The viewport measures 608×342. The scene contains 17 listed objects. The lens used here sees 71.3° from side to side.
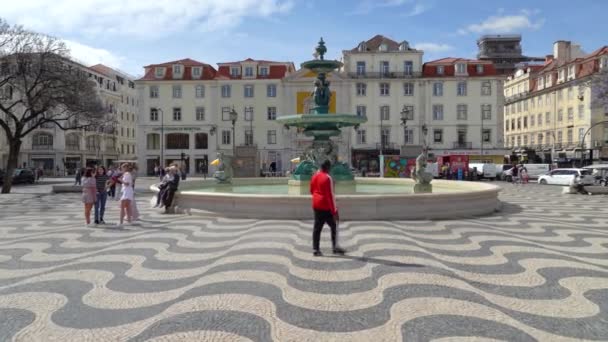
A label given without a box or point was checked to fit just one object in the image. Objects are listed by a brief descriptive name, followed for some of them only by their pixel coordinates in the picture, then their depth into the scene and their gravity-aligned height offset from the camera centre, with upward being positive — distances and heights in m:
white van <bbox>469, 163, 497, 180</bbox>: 39.72 -0.92
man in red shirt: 6.44 -0.65
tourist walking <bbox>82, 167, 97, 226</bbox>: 10.16 -0.62
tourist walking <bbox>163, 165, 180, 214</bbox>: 11.77 -0.61
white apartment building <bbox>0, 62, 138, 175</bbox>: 58.56 +2.97
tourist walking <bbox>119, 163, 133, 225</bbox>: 10.27 -0.72
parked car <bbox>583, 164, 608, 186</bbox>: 26.31 -0.97
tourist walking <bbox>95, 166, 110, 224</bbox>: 10.52 -0.72
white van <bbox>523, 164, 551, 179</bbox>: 39.56 -0.88
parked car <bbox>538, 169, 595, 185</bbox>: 28.00 -1.18
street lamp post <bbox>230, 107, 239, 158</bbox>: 27.35 +3.12
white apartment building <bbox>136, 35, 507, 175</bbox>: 51.16 +7.09
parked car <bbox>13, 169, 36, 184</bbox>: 35.62 -0.92
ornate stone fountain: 14.41 +1.38
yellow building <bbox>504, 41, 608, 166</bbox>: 50.31 +6.57
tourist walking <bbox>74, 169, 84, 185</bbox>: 29.39 -0.76
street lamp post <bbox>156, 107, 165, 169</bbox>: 51.74 +4.60
